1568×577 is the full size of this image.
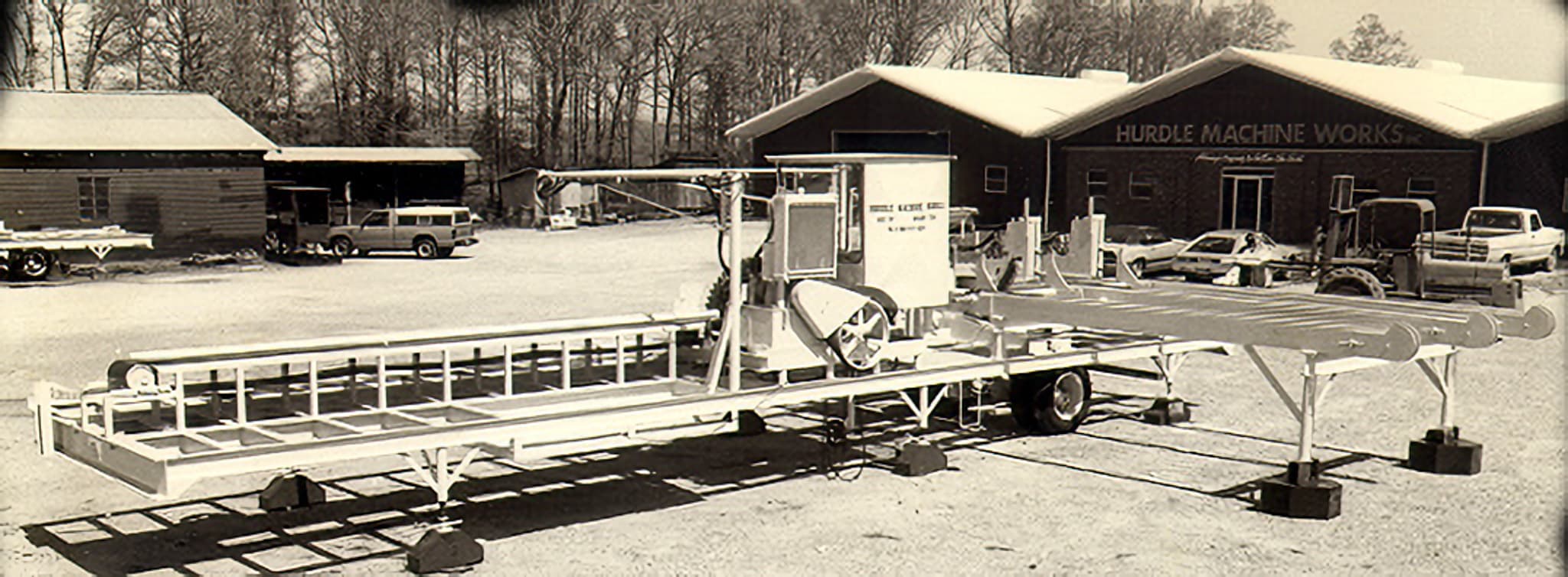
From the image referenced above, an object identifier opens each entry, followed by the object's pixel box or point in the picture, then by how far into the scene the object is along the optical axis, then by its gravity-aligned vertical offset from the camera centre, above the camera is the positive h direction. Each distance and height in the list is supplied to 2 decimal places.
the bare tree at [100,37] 62.44 +6.08
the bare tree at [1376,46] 95.81 +9.35
